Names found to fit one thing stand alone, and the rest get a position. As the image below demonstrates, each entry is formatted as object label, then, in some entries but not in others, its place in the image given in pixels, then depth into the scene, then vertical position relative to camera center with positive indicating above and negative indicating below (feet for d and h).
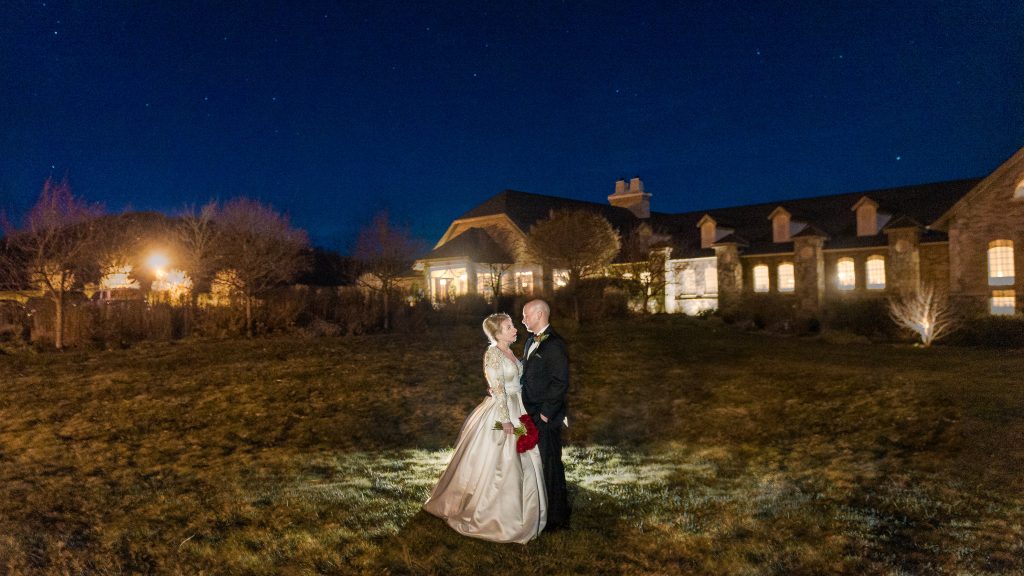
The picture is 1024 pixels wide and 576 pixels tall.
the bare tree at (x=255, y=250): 72.28 +6.16
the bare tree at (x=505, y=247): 107.76 +8.52
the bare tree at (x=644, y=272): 99.86 +3.27
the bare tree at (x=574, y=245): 87.97 +6.69
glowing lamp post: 96.22 +6.52
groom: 17.57 -2.06
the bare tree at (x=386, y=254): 85.10 +6.50
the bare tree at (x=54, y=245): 62.85 +6.29
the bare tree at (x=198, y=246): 79.25 +7.37
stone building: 83.25 +6.27
